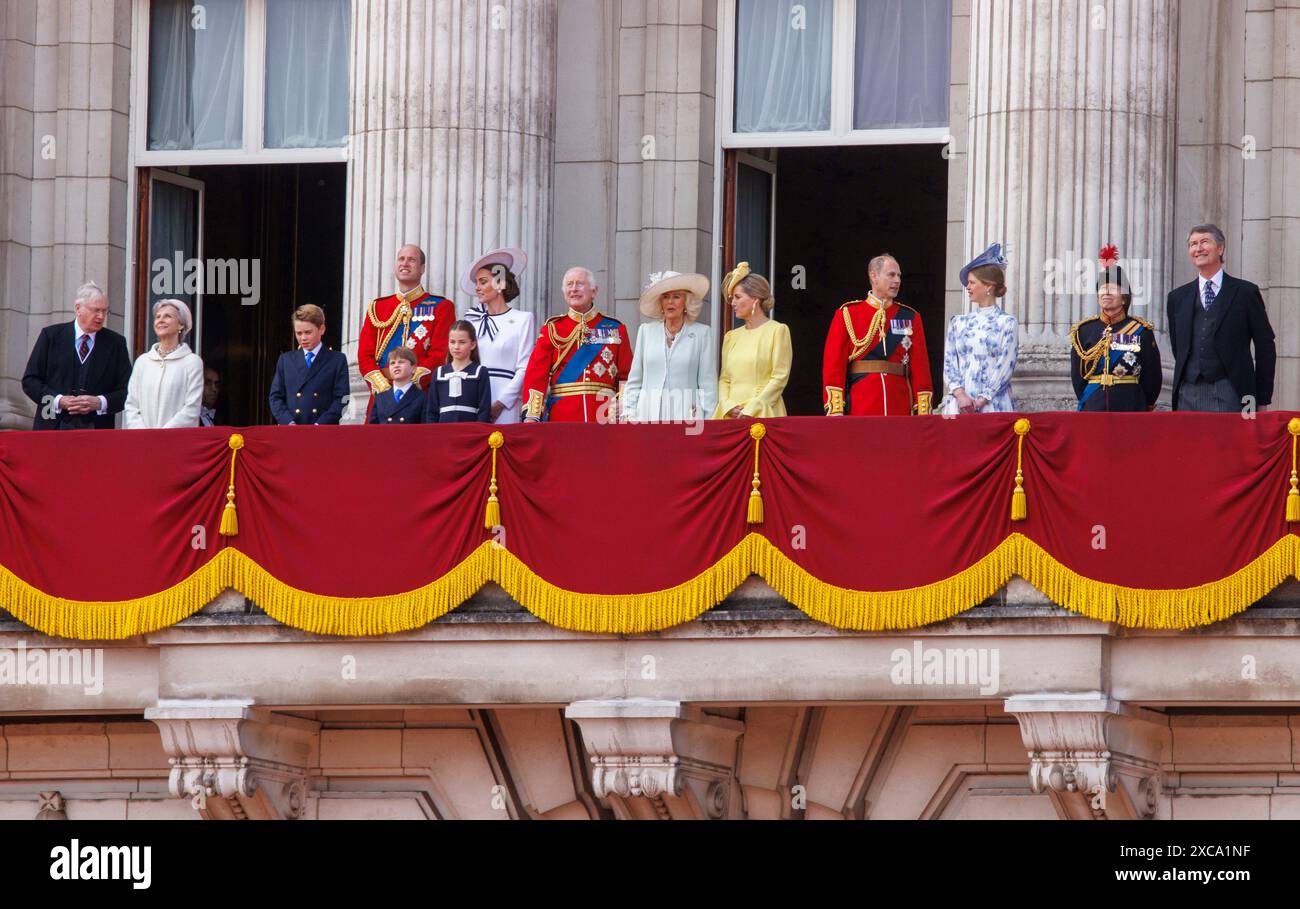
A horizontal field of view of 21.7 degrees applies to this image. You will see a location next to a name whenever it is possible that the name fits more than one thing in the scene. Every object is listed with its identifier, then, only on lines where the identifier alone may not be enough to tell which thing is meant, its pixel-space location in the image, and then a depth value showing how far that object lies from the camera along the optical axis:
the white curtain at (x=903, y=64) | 31.25
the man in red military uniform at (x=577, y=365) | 27.70
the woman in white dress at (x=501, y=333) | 28.20
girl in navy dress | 27.44
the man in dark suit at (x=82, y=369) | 29.09
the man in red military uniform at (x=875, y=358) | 27.09
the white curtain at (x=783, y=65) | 31.59
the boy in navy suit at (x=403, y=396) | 27.62
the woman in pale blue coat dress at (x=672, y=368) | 27.34
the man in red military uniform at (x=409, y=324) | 28.45
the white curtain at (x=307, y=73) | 32.53
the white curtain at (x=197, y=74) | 32.97
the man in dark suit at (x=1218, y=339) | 26.31
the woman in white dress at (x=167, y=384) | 28.44
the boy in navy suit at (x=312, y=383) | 28.34
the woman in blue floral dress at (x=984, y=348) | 26.58
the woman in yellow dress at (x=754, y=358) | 26.95
